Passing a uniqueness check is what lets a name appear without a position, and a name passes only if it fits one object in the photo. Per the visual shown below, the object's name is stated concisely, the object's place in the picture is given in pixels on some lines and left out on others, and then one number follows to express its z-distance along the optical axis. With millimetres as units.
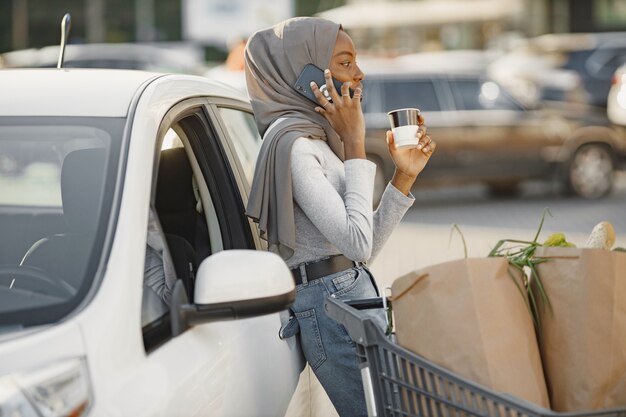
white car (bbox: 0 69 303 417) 3788
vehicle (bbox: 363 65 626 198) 23864
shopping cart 3619
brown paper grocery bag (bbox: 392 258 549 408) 3845
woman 5213
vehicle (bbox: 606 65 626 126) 26433
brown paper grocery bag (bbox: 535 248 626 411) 3866
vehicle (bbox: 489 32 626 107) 31752
